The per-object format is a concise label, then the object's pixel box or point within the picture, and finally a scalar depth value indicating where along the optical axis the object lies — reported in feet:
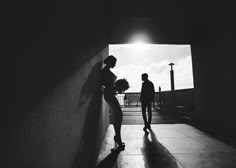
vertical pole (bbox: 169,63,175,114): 21.62
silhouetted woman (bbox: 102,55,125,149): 7.50
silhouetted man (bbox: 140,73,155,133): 12.46
